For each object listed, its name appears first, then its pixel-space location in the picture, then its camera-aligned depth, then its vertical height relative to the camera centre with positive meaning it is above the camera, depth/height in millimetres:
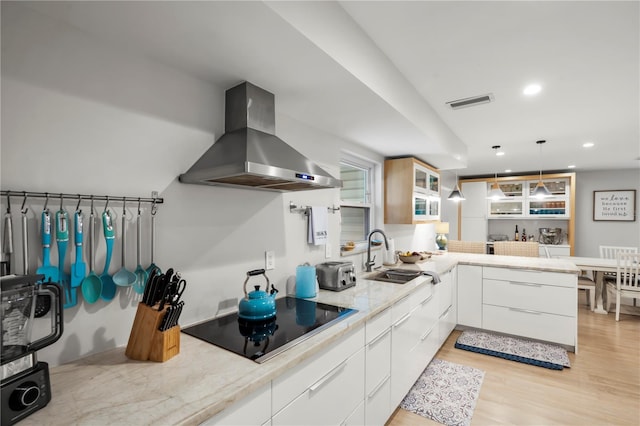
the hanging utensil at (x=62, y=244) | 1055 -109
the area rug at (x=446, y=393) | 2061 -1338
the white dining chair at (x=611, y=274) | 4301 -860
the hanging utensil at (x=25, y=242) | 992 -98
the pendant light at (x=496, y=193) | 5008 +353
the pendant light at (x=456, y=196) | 4375 +264
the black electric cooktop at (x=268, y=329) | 1221 -538
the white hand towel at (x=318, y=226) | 2242 -92
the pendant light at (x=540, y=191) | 4488 +349
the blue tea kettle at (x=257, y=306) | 1516 -463
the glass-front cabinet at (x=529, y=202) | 6141 +269
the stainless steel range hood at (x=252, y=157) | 1334 +268
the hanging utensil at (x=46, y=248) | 1025 -121
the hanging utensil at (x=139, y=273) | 1282 -253
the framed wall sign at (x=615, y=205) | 5961 +200
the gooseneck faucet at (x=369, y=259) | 2856 -427
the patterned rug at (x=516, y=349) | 2771 -1315
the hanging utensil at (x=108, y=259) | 1178 -179
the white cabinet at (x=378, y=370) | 1665 -889
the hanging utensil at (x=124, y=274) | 1216 -245
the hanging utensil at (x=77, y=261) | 1096 -177
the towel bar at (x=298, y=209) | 2121 +34
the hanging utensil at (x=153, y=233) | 1325 -90
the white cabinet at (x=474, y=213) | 6812 +34
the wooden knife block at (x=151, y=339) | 1100 -459
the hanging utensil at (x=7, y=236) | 970 -76
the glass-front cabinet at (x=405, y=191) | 3367 +264
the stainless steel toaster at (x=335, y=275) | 2141 -436
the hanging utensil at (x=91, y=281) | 1135 -257
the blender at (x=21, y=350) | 782 -373
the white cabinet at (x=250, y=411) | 914 -625
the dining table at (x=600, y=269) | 4043 -715
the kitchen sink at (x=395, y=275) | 2693 -559
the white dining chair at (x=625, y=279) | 3721 -786
